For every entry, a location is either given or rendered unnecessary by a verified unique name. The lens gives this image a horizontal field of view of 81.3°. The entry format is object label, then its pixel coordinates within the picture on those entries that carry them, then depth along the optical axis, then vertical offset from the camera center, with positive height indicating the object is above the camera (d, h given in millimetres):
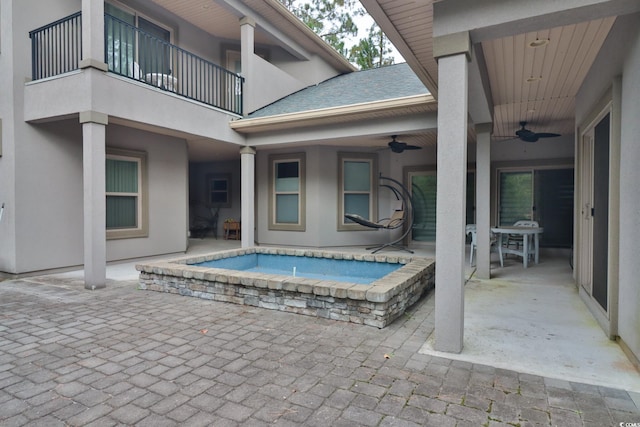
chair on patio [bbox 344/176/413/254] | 7877 -163
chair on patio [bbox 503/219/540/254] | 7204 -631
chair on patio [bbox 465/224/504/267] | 6199 -575
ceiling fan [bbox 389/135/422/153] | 7277 +1228
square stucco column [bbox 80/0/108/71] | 4742 +2245
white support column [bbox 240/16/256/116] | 7750 +3208
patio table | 6039 -515
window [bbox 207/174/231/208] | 11141 +555
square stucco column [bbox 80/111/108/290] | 4770 +194
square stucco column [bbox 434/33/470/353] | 2754 +133
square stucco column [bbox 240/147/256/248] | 7500 +224
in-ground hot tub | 3475 -860
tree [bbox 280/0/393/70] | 18312 +9196
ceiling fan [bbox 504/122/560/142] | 6389 +1246
